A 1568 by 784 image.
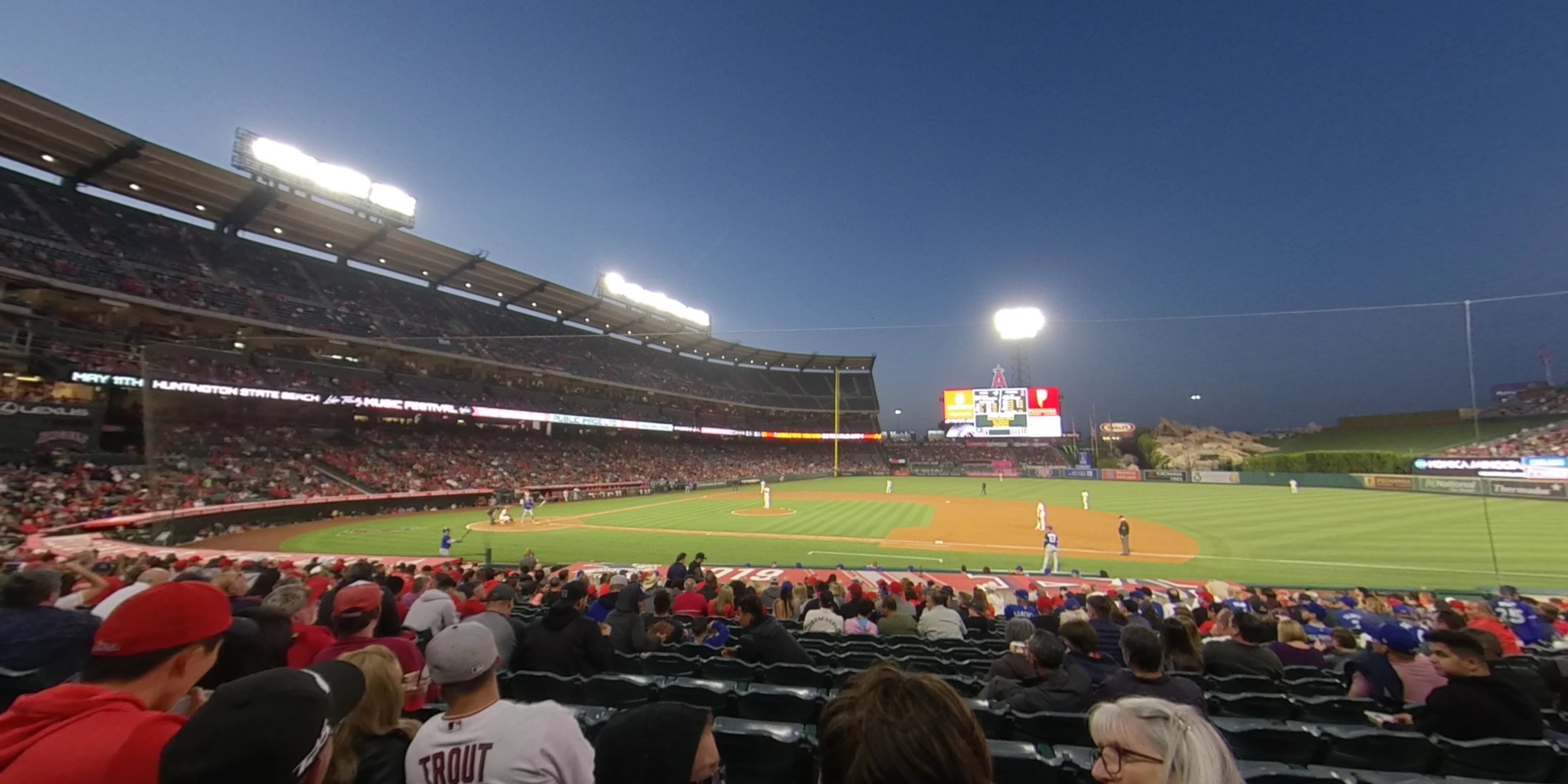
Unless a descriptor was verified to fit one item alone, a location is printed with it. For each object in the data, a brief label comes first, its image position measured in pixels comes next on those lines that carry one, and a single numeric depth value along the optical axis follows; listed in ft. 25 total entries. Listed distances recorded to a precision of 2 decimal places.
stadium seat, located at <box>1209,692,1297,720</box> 15.03
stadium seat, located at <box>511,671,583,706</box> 15.96
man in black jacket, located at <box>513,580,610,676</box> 17.22
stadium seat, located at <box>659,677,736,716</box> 15.28
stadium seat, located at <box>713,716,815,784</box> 10.69
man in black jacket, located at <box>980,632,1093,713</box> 13.71
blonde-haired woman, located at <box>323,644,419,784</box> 7.27
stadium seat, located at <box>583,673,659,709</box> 15.40
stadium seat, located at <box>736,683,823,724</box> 14.58
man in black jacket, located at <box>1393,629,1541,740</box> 12.43
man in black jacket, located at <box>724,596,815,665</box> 19.51
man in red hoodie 4.89
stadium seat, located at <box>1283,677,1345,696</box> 17.90
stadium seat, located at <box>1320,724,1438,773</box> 11.93
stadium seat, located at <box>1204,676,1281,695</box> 17.17
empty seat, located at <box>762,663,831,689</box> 18.15
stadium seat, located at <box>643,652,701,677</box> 20.56
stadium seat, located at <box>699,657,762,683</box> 18.83
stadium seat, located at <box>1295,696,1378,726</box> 15.03
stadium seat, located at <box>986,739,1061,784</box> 10.69
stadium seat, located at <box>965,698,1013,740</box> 13.97
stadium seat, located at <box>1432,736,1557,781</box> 11.53
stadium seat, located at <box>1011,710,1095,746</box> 13.07
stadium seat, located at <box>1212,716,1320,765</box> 12.46
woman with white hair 4.82
